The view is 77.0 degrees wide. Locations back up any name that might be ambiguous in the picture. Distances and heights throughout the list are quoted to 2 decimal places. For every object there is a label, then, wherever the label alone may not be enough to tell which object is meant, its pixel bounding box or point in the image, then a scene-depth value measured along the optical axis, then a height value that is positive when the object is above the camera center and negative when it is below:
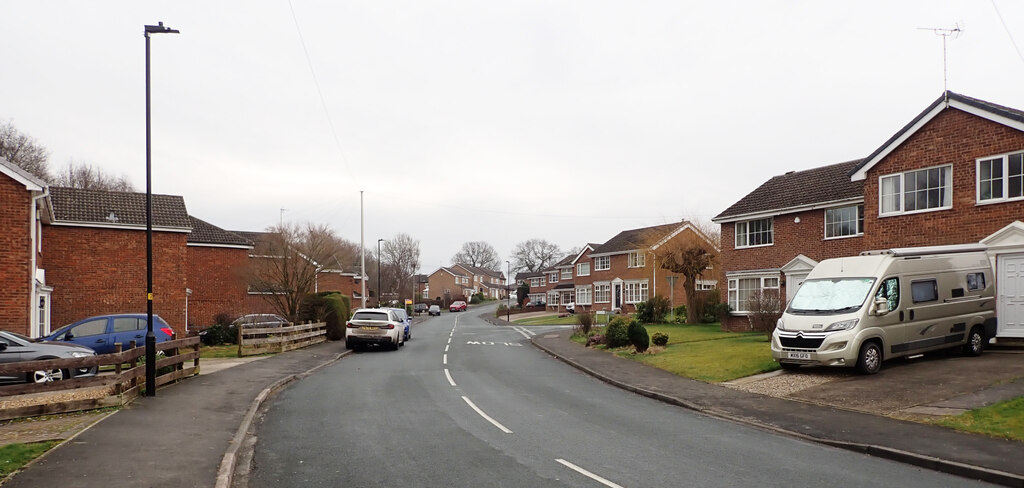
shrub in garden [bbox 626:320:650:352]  22.68 -2.74
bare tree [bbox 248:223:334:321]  31.69 -0.18
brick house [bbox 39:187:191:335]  27.62 +0.27
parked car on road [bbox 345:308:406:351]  26.67 -2.82
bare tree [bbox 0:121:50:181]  40.49 +7.11
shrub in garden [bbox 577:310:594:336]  31.23 -3.03
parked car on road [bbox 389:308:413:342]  34.34 -3.06
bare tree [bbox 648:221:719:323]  37.25 -0.03
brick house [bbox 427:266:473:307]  126.75 -4.63
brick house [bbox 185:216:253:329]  37.88 -0.81
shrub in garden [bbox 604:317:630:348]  24.48 -2.85
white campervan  14.78 -1.23
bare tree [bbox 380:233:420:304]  89.19 -0.49
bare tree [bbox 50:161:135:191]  57.94 +7.62
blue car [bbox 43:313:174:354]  19.14 -2.12
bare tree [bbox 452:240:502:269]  150.25 +1.28
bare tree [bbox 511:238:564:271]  131.38 +0.84
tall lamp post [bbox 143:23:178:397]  12.69 -0.78
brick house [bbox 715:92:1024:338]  17.61 +2.18
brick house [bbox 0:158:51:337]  20.45 +0.54
